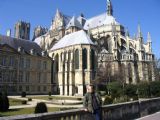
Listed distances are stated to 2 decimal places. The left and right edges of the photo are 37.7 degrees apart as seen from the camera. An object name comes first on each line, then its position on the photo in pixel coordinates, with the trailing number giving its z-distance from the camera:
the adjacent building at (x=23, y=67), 50.84
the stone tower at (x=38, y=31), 117.77
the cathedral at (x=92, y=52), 58.53
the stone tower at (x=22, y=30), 110.81
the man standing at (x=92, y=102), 8.03
